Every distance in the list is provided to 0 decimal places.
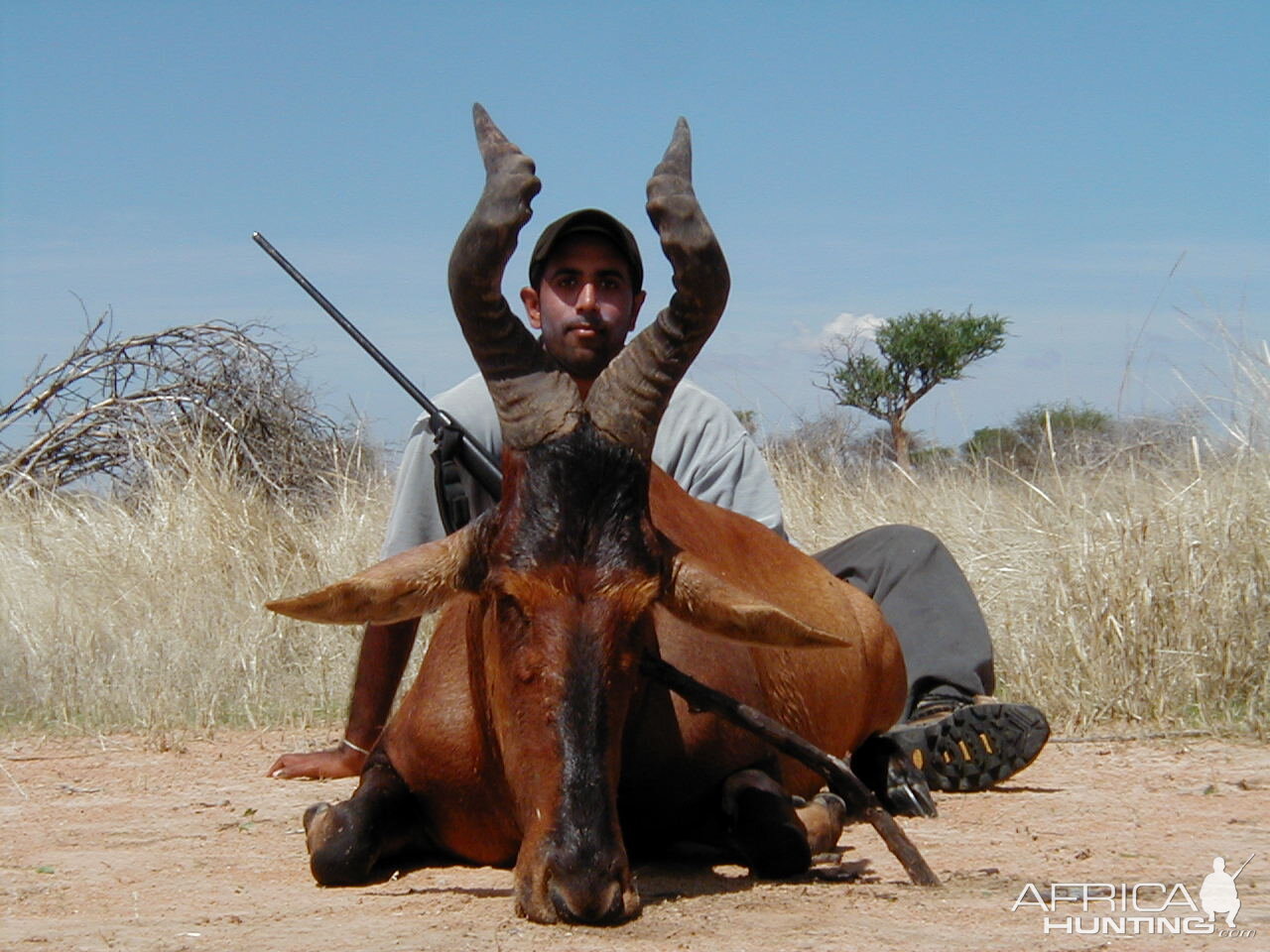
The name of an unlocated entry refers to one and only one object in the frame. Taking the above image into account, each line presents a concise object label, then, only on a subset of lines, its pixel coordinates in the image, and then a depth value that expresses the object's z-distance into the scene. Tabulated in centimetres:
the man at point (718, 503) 596
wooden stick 425
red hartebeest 389
